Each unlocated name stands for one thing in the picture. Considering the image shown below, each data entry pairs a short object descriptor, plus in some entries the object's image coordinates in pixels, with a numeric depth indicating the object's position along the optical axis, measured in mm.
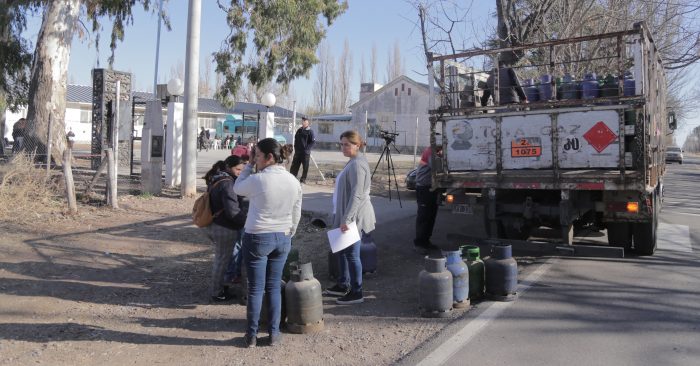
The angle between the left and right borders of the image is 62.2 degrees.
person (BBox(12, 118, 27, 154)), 18516
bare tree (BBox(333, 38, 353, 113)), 81750
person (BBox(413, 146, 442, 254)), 8750
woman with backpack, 5781
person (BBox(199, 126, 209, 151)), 40438
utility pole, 12422
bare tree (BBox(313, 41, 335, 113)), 82062
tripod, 12262
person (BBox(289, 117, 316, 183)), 14469
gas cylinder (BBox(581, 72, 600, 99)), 8047
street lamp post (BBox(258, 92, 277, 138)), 15315
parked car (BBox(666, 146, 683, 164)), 53947
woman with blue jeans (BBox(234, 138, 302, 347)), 4621
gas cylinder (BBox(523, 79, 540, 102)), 8586
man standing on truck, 8836
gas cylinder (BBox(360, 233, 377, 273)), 7219
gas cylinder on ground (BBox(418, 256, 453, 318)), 5445
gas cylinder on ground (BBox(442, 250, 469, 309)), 5707
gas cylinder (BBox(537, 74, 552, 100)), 8327
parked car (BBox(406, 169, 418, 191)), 15711
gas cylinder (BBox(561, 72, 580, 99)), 8276
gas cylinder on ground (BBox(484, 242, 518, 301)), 5992
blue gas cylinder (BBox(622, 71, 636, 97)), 7625
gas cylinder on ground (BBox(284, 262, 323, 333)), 5016
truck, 7305
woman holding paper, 5883
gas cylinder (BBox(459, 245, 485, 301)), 6062
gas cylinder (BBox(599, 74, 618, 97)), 8039
